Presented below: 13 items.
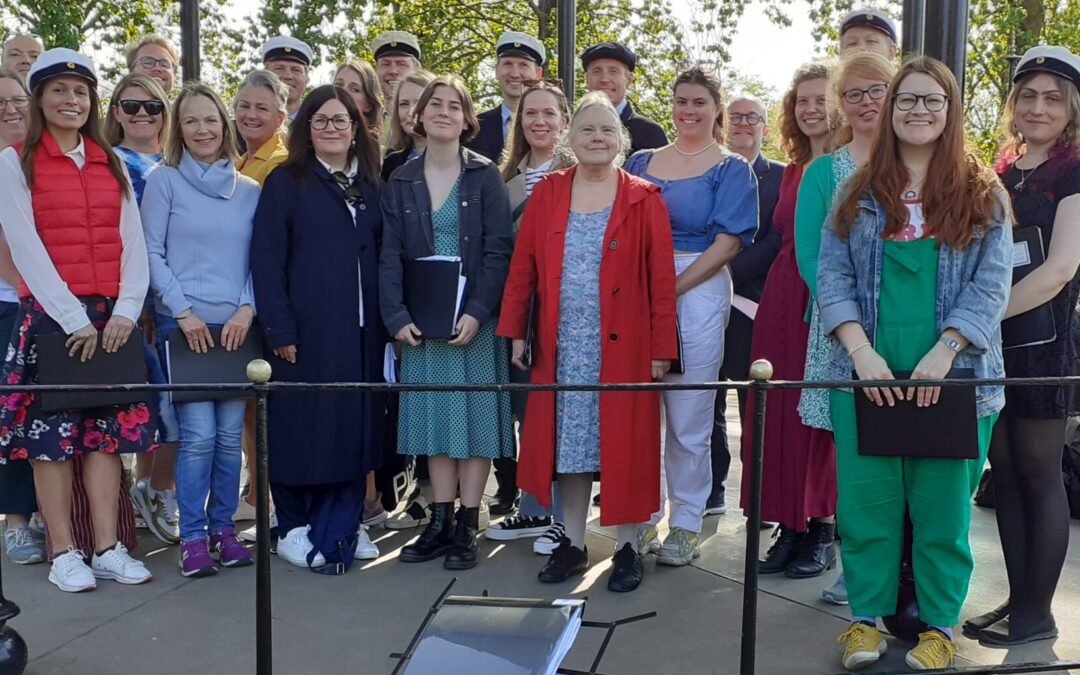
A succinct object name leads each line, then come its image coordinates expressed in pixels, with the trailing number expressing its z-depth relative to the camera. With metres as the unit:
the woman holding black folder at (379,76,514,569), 4.71
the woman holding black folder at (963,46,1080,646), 3.66
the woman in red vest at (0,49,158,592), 4.36
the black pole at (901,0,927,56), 4.58
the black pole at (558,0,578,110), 6.76
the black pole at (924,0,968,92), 4.04
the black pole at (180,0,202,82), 5.96
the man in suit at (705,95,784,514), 5.16
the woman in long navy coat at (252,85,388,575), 4.69
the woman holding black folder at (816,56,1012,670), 3.39
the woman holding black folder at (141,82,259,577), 4.62
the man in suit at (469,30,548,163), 5.78
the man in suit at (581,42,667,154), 5.65
